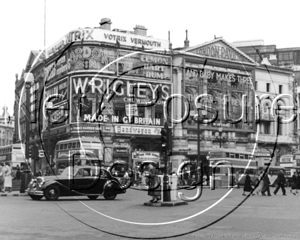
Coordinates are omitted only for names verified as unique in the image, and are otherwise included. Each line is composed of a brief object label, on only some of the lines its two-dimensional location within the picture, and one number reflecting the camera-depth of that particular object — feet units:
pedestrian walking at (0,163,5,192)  104.50
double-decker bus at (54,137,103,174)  88.99
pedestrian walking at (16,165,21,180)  151.64
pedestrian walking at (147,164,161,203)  67.15
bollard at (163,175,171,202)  68.44
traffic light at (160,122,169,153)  60.28
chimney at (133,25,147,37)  196.57
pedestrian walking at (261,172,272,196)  99.19
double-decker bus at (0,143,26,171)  167.32
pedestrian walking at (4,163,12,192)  102.30
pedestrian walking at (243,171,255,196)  94.26
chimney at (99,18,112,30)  189.14
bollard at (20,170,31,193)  100.58
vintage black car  77.20
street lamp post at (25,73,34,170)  89.93
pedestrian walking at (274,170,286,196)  104.86
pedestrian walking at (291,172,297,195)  124.12
